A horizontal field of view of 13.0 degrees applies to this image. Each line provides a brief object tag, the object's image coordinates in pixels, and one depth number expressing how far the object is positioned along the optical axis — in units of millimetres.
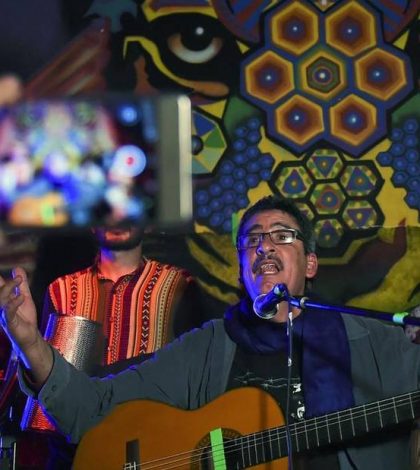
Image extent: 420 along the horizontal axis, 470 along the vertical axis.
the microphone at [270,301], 3560
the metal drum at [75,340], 4098
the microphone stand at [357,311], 3309
